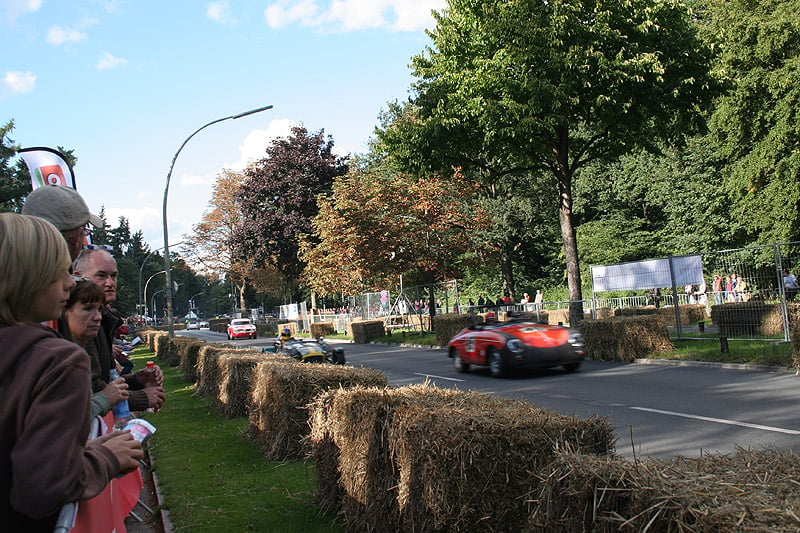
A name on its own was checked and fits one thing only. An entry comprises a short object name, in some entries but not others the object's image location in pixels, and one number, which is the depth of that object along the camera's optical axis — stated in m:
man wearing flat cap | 3.52
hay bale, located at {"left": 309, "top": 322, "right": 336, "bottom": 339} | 46.28
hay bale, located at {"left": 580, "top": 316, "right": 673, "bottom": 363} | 17.70
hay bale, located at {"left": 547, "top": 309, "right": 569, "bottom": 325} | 33.25
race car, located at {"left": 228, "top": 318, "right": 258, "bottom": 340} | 52.62
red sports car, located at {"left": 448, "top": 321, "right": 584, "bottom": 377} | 14.89
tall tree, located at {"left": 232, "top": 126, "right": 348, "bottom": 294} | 49.28
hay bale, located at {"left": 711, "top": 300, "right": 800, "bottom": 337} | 16.58
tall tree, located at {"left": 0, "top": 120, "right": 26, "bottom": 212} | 42.81
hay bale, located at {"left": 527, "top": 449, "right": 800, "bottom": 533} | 2.22
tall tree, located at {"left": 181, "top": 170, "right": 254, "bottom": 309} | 68.62
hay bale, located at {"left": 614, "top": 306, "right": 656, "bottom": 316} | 24.94
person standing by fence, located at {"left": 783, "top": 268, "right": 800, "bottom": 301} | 16.11
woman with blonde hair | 1.90
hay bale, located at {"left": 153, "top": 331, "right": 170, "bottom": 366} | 27.76
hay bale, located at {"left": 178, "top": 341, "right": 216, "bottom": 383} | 16.84
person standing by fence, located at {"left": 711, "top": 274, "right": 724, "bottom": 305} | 19.94
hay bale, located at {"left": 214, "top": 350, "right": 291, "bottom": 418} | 10.16
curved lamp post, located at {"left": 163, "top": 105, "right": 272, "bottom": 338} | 24.70
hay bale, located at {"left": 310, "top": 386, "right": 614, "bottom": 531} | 3.71
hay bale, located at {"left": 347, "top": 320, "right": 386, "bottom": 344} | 36.91
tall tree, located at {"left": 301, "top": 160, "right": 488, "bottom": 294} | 34.91
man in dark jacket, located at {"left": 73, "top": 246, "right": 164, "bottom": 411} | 4.07
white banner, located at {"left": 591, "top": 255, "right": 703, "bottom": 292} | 19.38
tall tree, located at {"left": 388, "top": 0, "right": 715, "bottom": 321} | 19.80
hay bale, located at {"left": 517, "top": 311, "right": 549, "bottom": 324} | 28.24
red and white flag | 6.53
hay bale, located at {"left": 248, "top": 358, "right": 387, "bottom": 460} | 7.12
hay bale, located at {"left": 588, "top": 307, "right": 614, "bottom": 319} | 25.61
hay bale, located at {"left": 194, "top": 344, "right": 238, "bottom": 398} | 13.14
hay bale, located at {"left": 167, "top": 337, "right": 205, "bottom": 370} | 17.38
